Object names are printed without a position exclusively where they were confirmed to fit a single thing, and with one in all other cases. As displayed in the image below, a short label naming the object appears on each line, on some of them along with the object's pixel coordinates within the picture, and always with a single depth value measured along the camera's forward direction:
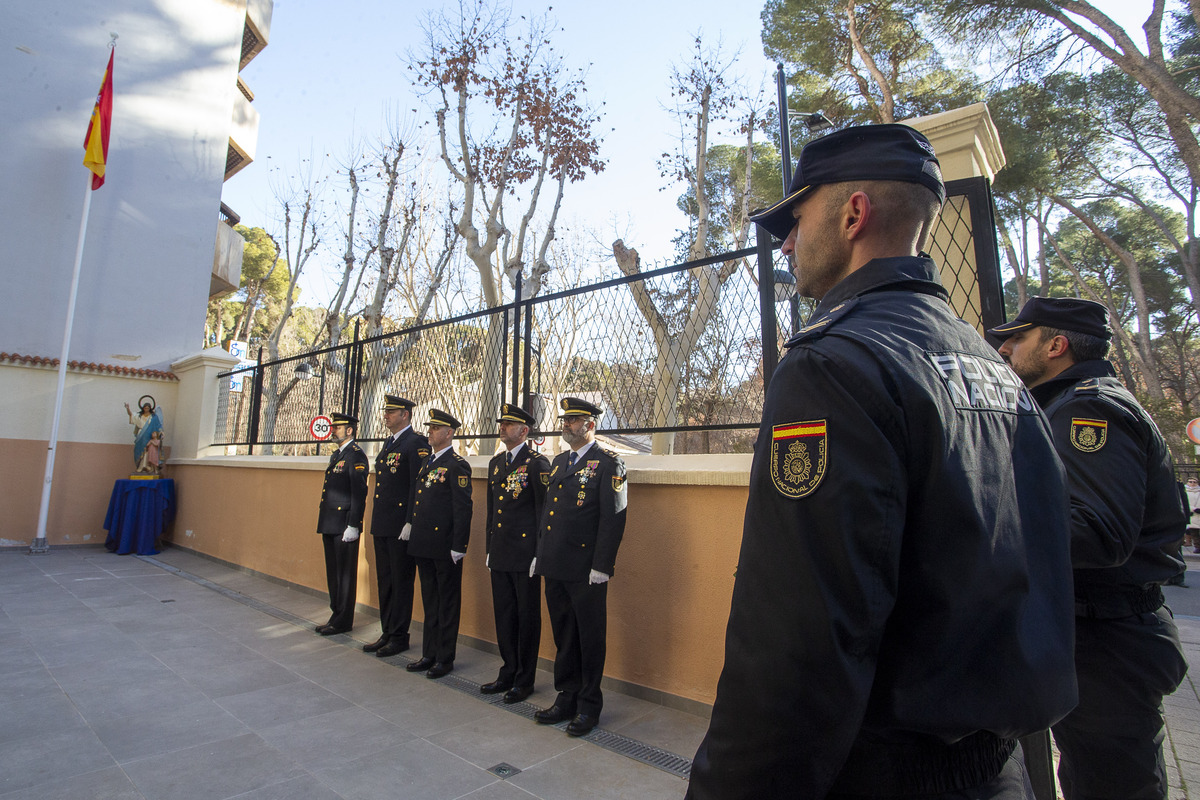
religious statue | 10.80
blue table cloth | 10.25
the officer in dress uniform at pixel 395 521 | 5.37
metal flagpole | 10.07
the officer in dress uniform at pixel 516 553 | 4.38
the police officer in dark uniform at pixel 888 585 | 0.87
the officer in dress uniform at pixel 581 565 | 3.88
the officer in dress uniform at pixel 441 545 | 4.88
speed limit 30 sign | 7.91
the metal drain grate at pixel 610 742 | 3.29
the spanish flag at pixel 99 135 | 10.91
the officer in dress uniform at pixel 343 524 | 5.89
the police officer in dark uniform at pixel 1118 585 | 1.81
